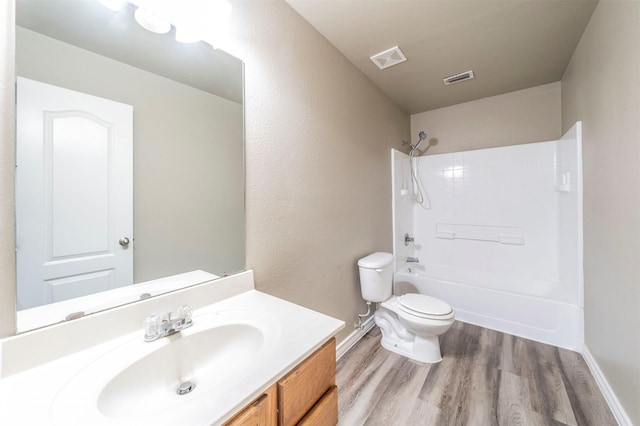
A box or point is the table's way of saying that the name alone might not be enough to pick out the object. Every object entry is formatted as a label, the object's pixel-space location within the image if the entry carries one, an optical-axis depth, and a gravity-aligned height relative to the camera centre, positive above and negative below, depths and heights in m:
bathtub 2.00 -0.86
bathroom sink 0.54 -0.44
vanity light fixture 0.96 +0.83
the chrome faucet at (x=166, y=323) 0.82 -0.37
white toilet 1.82 -0.77
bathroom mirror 0.74 +0.20
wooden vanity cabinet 0.62 -0.52
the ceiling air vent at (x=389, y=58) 1.93 +1.26
